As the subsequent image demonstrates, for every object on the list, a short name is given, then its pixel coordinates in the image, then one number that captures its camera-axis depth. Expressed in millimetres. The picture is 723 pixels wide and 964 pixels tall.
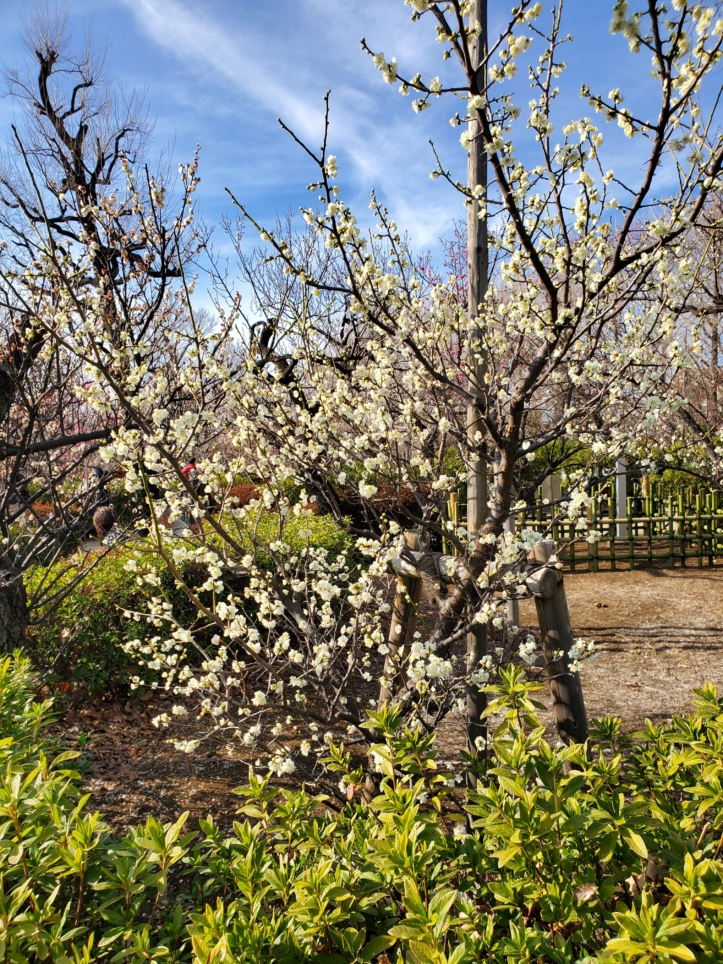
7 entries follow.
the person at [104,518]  7713
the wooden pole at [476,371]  2629
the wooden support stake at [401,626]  3035
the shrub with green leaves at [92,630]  4387
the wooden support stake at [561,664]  3412
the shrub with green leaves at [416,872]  1132
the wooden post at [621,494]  10492
